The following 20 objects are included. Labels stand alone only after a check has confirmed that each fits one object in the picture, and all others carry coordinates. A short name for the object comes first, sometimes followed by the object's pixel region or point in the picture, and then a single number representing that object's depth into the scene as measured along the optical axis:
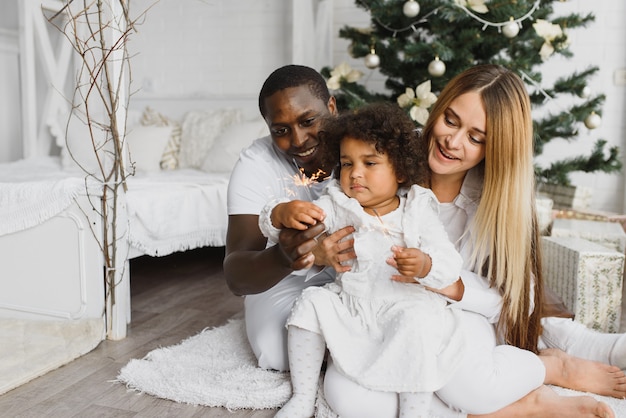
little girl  1.22
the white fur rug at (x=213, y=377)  1.41
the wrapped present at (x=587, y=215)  2.70
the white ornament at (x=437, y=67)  2.50
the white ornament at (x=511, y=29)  2.51
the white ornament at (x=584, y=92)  2.79
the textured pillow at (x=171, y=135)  3.54
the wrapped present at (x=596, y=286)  1.96
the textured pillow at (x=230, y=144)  3.27
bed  1.89
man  1.51
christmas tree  2.54
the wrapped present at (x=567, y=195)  3.15
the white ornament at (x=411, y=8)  2.48
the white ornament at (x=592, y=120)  2.76
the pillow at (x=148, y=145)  3.37
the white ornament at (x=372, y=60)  2.70
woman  1.42
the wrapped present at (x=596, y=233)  2.29
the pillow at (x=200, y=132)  3.54
